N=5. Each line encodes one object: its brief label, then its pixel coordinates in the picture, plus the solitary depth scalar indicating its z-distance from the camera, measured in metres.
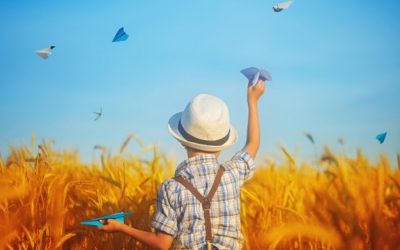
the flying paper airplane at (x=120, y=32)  2.91
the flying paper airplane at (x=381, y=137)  2.78
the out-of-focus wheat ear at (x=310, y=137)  2.60
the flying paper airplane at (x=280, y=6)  2.70
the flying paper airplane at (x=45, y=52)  2.97
